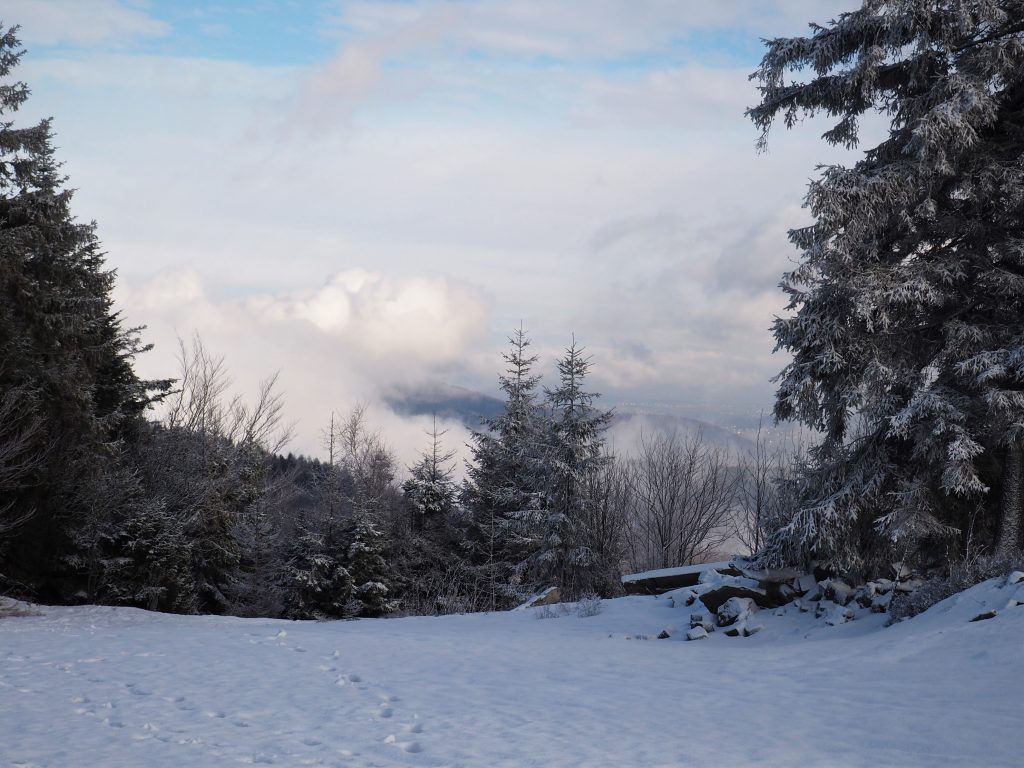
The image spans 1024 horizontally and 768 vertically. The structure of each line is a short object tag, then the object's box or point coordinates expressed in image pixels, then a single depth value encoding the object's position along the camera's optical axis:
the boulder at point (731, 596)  13.03
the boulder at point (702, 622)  12.35
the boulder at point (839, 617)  11.53
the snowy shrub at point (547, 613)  15.18
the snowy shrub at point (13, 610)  15.91
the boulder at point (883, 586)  11.81
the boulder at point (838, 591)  12.06
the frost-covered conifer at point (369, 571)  28.69
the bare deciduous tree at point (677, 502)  34.38
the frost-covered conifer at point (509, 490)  30.11
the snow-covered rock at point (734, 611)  12.40
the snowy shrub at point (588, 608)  14.62
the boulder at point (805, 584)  12.81
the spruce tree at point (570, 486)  29.05
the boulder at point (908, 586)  11.49
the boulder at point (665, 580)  16.64
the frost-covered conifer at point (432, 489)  35.47
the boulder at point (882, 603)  11.40
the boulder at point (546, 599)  17.81
